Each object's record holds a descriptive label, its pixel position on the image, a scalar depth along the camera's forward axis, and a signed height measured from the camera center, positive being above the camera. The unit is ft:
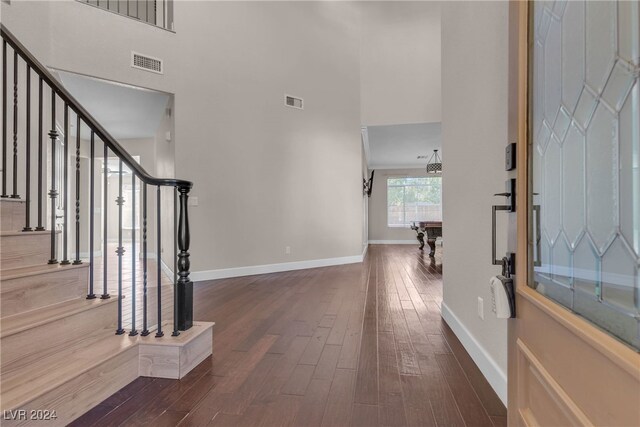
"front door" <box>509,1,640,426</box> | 1.68 -0.02
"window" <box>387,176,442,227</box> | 35.04 +1.68
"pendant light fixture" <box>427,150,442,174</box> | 23.98 +5.40
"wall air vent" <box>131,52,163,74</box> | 12.69 +6.38
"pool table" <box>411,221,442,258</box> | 21.16 -1.15
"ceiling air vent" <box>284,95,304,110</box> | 16.49 +6.15
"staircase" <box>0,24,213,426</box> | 4.15 -1.86
